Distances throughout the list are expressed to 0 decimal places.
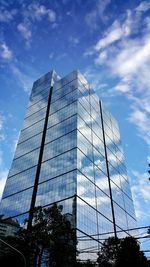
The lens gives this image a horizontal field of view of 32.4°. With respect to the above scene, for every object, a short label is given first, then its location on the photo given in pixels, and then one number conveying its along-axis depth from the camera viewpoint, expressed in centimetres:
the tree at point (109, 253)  3167
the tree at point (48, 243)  2797
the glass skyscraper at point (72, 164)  5739
